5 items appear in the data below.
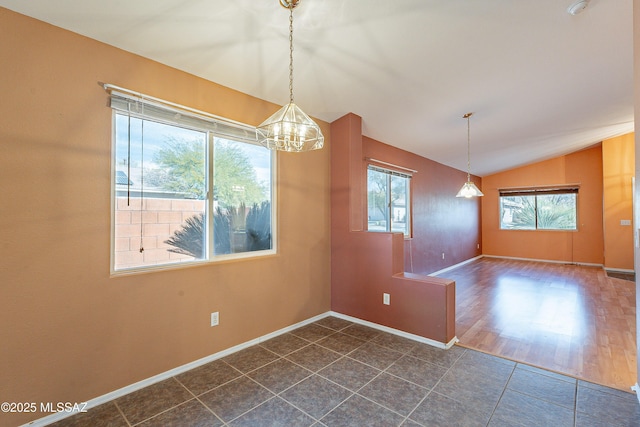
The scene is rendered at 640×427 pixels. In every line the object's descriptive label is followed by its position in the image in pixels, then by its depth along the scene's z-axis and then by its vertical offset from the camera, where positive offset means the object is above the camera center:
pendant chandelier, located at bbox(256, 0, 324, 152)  1.55 +0.51
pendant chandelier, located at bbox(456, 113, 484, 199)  4.02 +0.37
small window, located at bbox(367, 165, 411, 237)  4.53 +0.29
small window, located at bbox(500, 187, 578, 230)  7.45 +0.23
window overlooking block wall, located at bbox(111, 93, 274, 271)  2.11 +0.26
